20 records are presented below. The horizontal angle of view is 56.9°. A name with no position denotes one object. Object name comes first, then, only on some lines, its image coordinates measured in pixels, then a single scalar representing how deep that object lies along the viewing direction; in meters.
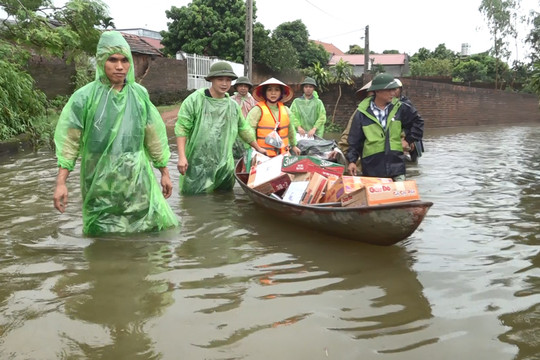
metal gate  22.17
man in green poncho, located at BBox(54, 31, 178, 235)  3.86
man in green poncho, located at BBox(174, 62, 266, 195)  5.91
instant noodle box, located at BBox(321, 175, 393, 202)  4.21
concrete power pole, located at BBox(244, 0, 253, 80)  16.27
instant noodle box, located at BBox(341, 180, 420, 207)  3.85
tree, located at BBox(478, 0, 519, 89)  32.44
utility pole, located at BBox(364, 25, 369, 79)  24.59
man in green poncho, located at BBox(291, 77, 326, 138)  9.66
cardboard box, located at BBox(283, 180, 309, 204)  4.85
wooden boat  3.68
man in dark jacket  4.77
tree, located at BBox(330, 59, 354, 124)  19.31
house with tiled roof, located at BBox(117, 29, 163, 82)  20.25
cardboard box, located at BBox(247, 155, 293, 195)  5.27
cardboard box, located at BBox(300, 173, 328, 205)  4.75
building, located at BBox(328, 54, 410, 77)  47.28
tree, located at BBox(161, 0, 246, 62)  26.33
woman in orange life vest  6.88
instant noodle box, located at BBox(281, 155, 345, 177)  5.29
